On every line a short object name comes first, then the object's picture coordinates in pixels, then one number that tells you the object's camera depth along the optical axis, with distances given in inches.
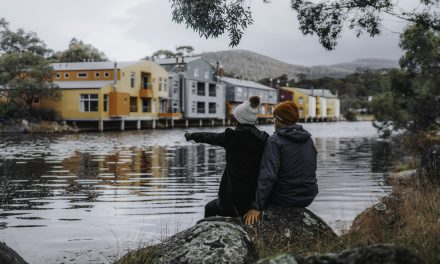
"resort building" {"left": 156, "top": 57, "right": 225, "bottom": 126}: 2664.9
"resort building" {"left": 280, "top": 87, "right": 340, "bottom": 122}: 4229.8
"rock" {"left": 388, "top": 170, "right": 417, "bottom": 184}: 523.4
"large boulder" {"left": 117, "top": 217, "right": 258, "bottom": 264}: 174.6
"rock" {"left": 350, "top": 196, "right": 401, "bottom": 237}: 210.2
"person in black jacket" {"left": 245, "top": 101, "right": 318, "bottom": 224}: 205.3
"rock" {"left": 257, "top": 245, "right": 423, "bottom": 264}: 119.2
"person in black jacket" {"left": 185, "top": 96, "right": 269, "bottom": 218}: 213.8
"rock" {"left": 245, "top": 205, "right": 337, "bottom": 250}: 206.5
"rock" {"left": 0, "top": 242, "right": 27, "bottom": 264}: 185.8
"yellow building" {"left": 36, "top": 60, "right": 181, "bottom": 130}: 2016.5
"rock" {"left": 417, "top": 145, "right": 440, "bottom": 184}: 412.8
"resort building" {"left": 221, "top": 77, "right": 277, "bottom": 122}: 3198.8
